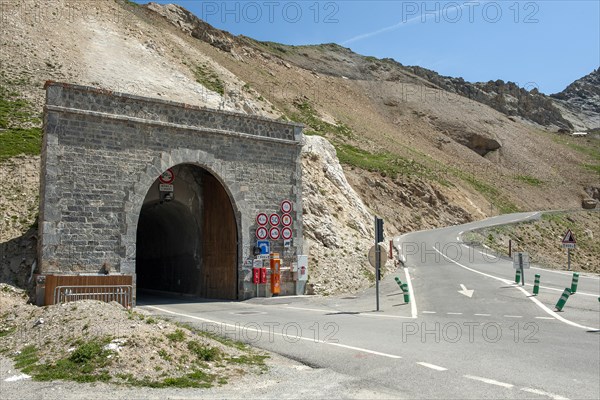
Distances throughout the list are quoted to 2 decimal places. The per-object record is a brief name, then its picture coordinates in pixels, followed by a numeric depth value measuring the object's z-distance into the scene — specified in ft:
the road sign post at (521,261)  62.80
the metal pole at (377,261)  51.67
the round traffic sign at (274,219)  66.74
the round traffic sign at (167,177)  64.59
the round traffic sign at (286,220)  67.41
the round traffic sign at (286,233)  67.31
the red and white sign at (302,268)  67.31
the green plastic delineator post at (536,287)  55.72
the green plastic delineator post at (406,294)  54.44
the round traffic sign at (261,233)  65.57
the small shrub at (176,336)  29.04
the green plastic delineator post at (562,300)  46.24
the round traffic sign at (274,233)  66.59
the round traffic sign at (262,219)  65.77
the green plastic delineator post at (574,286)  54.54
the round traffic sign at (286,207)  67.72
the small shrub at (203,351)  27.84
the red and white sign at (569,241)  86.53
